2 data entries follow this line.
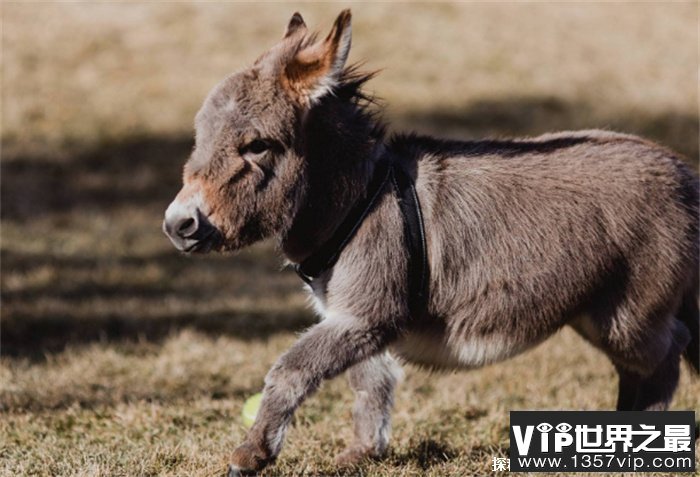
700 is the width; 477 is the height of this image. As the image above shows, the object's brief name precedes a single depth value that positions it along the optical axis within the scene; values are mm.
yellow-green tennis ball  10031
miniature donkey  7695
